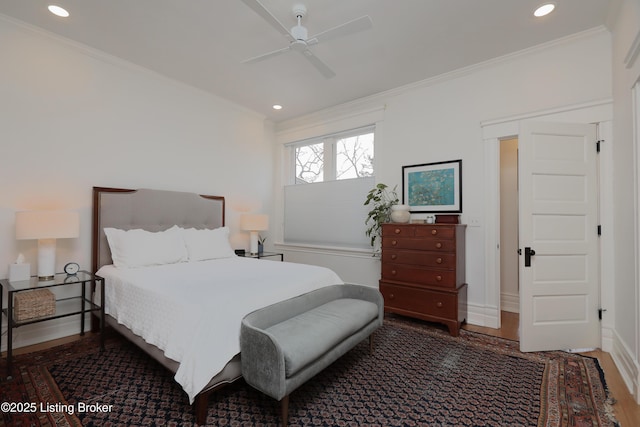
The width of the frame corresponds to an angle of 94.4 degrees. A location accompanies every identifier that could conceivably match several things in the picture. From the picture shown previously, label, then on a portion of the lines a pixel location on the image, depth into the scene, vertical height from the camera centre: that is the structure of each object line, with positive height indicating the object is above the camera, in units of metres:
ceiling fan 2.14 +1.46
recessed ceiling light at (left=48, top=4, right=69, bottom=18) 2.53 +1.78
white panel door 2.72 -0.14
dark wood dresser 3.11 -0.59
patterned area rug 1.77 -1.20
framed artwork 3.54 +0.40
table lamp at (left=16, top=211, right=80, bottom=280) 2.45 -0.13
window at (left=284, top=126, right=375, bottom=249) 4.44 +0.47
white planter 3.61 +0.06
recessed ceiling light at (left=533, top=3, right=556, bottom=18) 2.46 +1.79
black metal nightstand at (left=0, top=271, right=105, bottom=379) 2.20 -0.77
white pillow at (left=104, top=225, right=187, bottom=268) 2.93 -0.33
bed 1.73 -0.52
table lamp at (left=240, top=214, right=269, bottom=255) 4.43 -0.12
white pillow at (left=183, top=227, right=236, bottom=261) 3.46 -0.33
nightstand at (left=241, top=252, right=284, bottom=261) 4.43 -0.57
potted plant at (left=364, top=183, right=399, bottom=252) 3.94 +0.15
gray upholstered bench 1.65 -0.76
